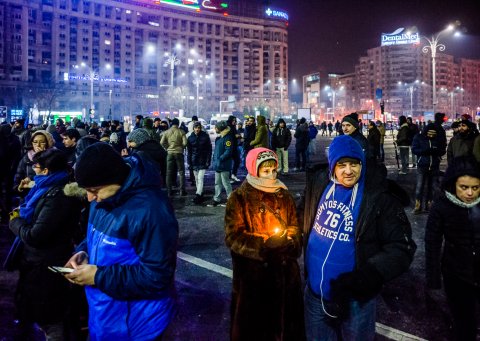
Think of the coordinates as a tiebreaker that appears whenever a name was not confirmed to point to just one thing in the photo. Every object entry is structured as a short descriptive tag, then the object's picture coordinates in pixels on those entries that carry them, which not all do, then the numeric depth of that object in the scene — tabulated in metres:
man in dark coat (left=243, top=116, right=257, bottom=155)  14.87
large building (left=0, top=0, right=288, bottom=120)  109.00
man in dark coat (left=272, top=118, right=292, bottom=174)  16.30
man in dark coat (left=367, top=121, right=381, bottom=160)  16.52
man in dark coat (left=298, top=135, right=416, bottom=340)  2.74
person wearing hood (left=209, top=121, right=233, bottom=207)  10.74
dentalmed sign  138.93
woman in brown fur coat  3.22
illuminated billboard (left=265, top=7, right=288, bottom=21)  162.50
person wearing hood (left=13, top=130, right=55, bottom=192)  5.87
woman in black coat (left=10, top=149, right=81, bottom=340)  3.28
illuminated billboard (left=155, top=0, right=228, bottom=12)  137.25
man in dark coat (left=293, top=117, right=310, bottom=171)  17.74
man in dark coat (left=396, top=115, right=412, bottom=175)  16.55
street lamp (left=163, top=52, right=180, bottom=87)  44.42
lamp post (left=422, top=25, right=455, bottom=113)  27.47
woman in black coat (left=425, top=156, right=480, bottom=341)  3.53
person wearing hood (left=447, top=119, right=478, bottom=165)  9.09
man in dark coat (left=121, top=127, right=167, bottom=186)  8.77
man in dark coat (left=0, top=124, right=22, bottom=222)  9.55
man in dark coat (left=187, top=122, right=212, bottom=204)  11.38
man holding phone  2.33
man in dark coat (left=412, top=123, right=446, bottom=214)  9.25
